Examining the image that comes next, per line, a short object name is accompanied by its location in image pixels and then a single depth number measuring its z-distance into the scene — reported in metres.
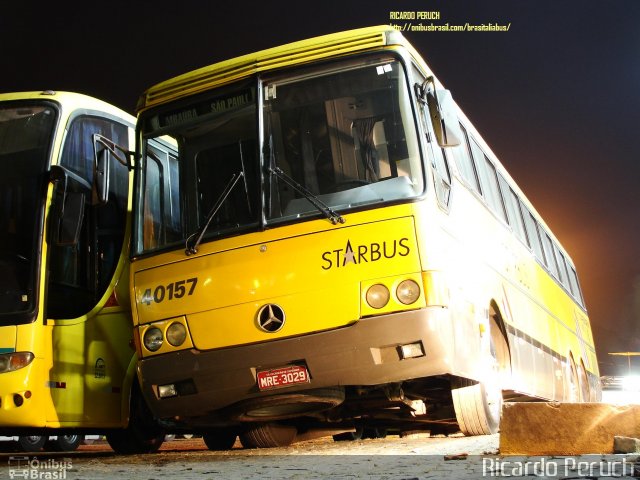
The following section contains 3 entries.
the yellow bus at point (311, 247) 6.22
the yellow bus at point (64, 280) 7.30
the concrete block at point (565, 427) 5.68
